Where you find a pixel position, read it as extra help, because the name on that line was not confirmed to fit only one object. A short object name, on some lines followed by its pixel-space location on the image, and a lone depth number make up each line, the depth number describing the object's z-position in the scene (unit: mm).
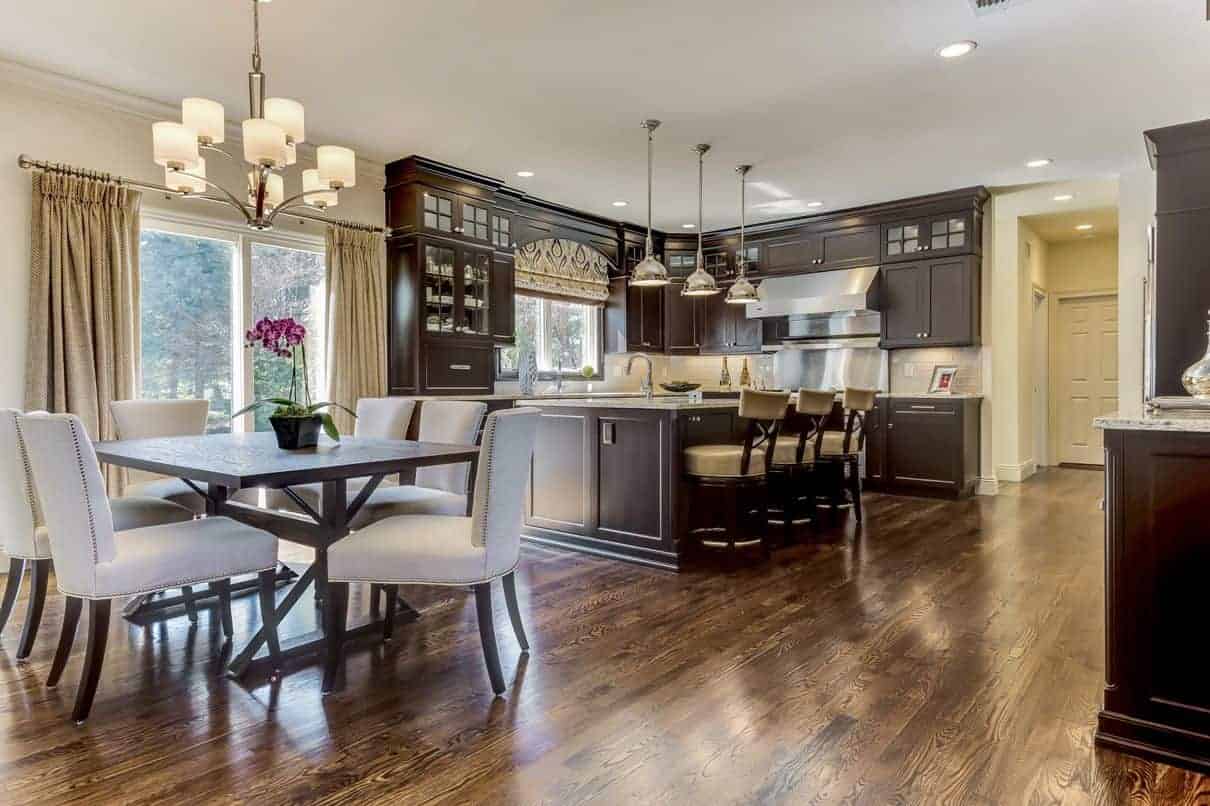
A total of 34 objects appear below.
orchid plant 2750
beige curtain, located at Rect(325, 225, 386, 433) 5039
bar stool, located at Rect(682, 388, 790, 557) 3994
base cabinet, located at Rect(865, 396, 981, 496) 6148
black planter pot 2762
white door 8188
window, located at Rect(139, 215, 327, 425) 4379
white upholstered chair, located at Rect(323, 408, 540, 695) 2264
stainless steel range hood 6652
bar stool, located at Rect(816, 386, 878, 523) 4918
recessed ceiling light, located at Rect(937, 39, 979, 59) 3441
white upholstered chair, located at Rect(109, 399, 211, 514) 3359
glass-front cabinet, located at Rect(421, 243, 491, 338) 5406
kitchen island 3934
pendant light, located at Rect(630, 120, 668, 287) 4770
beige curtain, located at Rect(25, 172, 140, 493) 3771
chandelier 2521
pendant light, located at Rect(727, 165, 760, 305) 5434
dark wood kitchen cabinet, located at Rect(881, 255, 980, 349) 6234
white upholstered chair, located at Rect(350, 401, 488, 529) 3127
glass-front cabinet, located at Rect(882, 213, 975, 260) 6270
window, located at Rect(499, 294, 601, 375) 6887
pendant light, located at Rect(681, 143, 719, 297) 5027
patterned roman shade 6695
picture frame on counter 6477
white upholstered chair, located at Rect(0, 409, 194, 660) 2359
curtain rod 3721
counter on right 1837
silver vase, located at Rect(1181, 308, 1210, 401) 2180
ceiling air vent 2968
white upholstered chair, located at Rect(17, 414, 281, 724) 2072
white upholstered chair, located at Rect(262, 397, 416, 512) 3430
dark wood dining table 2186
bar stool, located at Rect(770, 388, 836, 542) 4461
